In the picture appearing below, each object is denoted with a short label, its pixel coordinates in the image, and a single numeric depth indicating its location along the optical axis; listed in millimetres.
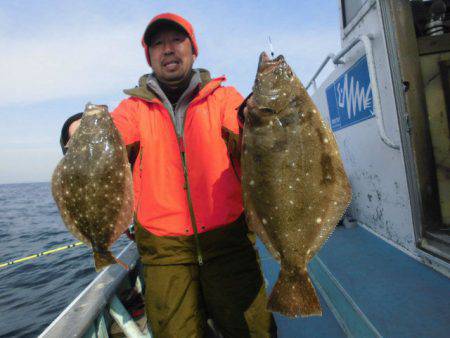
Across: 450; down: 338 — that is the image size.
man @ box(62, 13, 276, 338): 2223
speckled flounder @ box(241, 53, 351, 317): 1632
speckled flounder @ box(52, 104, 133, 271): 1711
